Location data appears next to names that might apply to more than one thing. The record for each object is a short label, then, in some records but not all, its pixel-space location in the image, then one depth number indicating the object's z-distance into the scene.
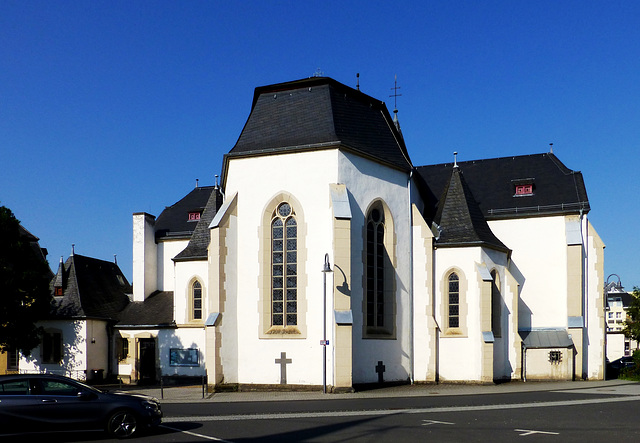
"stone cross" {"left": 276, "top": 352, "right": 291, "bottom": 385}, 26.05
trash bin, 35.53
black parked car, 12.71
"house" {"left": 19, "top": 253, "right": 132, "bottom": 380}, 35.38
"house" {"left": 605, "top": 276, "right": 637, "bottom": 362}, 73.69
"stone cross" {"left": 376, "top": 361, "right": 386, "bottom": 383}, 27.52
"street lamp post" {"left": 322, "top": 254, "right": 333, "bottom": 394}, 24.44
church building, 26.27
